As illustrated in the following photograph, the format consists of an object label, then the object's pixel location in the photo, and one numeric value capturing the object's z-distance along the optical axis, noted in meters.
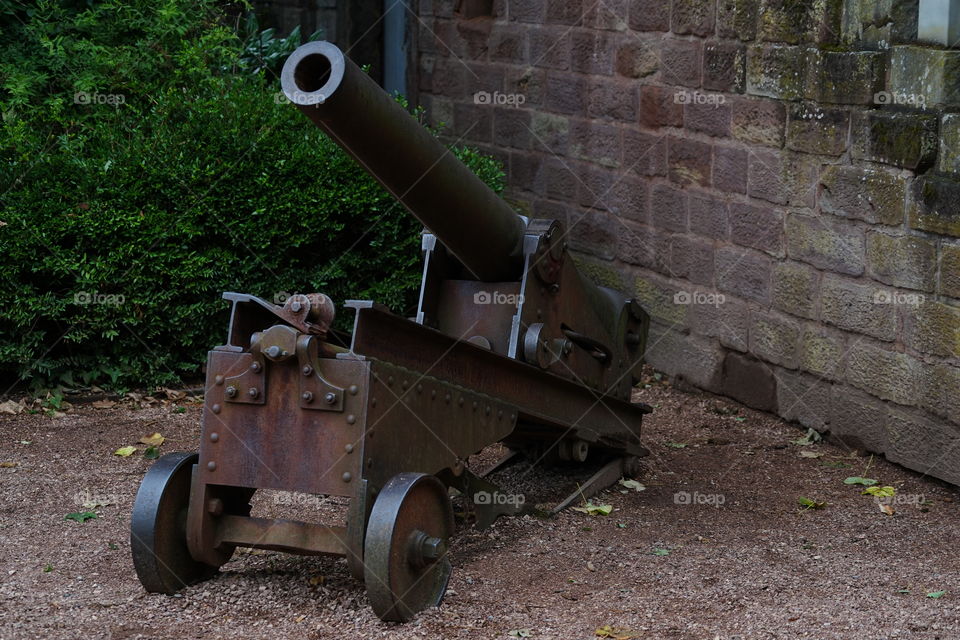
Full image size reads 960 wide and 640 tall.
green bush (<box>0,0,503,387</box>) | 7.00
